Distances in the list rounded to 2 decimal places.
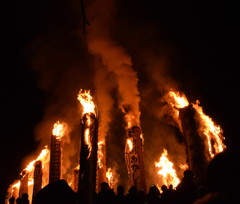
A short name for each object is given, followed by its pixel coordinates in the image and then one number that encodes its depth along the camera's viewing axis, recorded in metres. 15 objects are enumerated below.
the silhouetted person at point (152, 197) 7.54
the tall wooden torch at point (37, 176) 16.95
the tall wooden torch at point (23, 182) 17.95
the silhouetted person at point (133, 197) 7.65
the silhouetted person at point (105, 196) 7.54
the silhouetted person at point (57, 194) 6.75
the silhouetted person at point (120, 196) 7.60
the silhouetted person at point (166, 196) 7.28
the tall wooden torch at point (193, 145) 11.66
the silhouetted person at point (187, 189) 6.89
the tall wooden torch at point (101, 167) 17.56
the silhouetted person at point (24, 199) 7.42
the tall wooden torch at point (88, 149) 13.03
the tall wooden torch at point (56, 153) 15.41
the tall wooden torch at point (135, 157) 14.84
